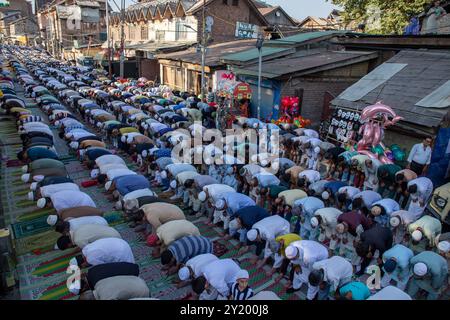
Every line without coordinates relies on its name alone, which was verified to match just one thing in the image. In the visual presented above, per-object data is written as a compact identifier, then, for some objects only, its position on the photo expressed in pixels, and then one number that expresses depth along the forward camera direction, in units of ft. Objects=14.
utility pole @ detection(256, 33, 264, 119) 48.98
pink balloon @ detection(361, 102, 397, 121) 37.16
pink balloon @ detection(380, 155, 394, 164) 36.43
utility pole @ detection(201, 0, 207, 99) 58.90
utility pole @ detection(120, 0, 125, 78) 91.91
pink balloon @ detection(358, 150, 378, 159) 36.42
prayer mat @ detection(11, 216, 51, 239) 28.68
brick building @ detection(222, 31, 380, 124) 54.19
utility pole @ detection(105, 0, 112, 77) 109.54
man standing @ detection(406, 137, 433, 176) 33.32
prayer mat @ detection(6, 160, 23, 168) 43.37
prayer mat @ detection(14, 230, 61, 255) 26.55
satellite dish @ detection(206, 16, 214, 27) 79.55
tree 63.26
